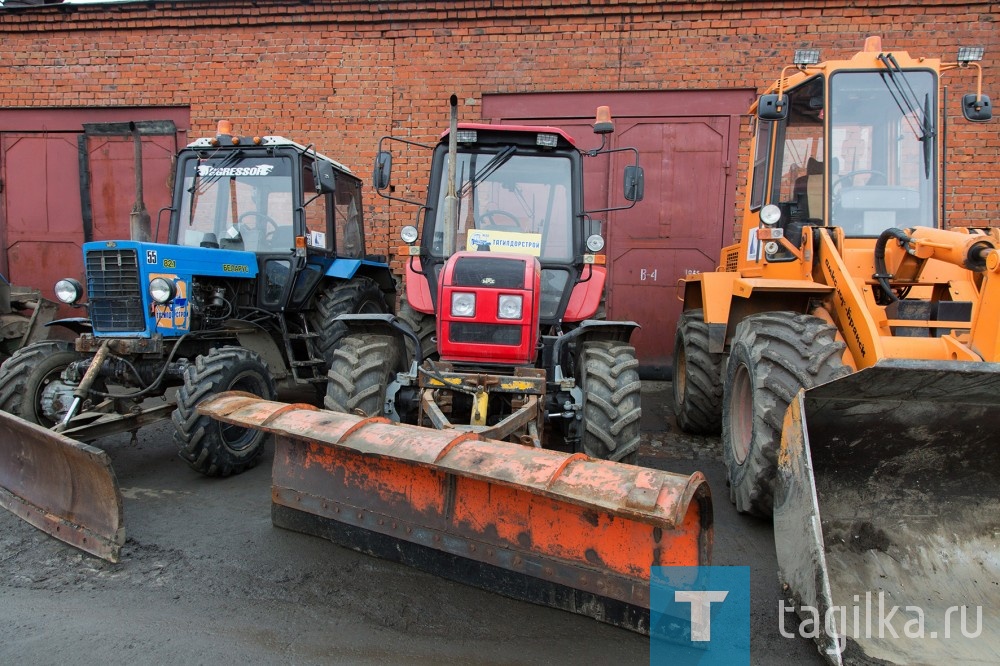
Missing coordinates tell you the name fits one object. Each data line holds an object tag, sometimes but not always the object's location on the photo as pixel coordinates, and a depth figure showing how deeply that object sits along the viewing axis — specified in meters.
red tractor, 3.48
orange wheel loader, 2.44
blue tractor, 4.18
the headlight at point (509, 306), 3.58
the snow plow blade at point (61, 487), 3.11
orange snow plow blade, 2.30
